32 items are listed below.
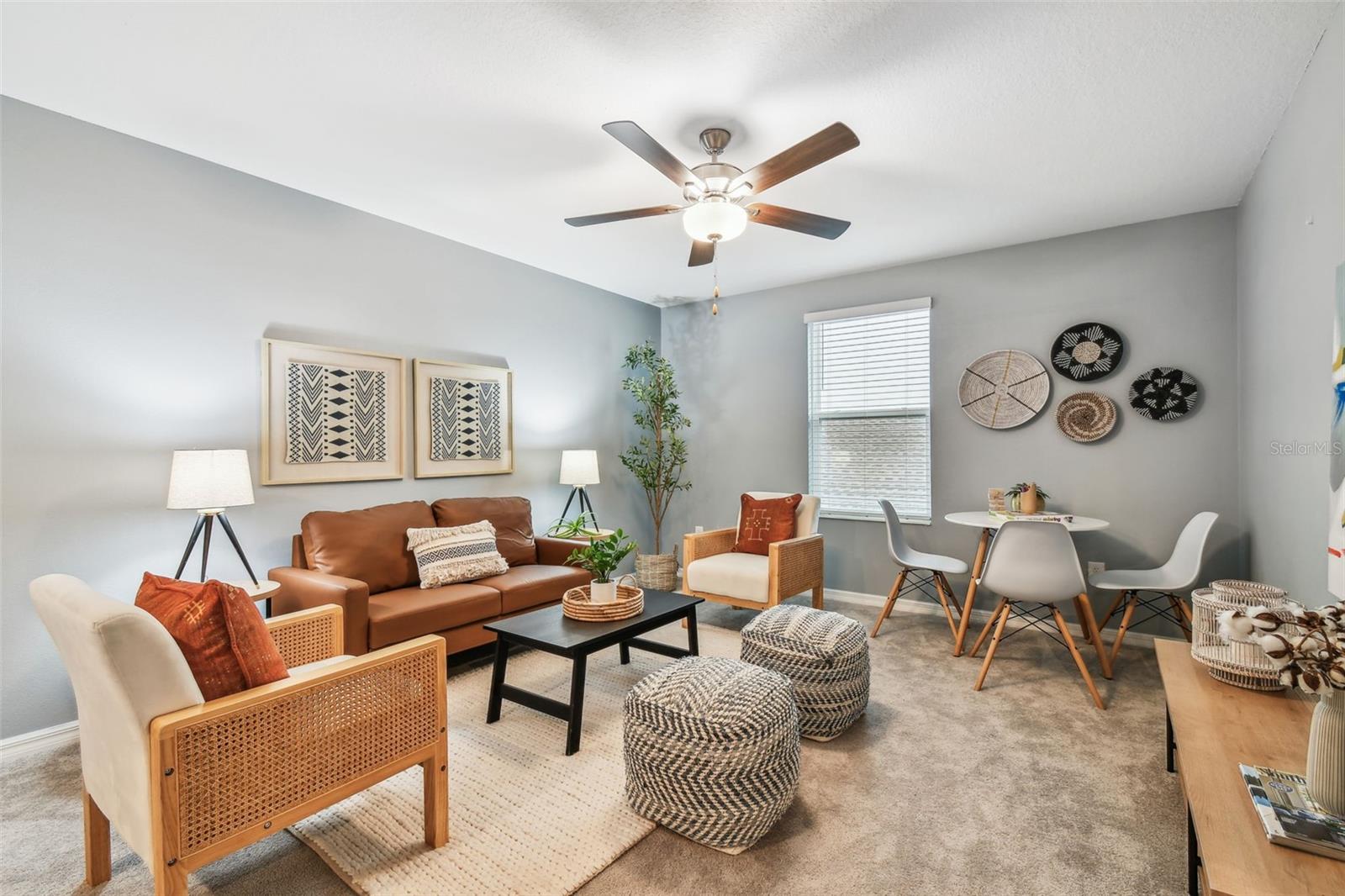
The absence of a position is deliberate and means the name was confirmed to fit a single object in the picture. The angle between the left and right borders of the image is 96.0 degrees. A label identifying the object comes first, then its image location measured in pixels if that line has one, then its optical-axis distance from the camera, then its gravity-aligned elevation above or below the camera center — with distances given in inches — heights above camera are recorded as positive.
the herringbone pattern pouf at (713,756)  71.6 -37.3
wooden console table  41.6 -29.2
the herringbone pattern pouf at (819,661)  98.5 -35.5
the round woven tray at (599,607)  106.5 -28.0
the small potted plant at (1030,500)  144.3 -11.9
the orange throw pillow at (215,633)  58.4 -18.1
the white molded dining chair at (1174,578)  122.0 -27.7
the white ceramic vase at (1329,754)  46.8 -23.7
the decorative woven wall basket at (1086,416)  150.6 +8.6
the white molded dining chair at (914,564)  149.0 -28.5
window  179.6 +12.7
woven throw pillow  132.6 -23.7
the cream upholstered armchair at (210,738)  52.7 -28.8
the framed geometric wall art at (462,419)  154.9 +8.3
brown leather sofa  109.5 -27.5
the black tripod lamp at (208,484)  100.6 -5.8
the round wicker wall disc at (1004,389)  160.1 +16.6
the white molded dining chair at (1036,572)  114.0 -23.4
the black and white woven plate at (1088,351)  149.7 +24.8
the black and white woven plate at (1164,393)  141.9 +13.5
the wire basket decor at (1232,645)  71.4 -24.2
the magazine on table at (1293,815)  43.9 -28.5
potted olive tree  203.3 +1.0
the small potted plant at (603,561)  108.2 -20.1
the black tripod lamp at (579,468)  178.5 -5.4
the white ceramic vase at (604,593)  107.9 -25.5
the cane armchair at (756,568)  148.1 -30.2
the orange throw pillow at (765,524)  167.0 -20.5
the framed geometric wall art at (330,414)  126.8 +8.0
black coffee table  94.7 -30.9
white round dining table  131.7 -16.5
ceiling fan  83.4 +42.5
